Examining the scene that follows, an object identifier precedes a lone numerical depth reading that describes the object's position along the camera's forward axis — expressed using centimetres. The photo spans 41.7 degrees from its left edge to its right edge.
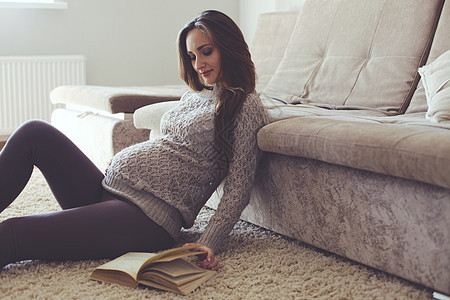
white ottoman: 259
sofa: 136
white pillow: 175
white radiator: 362
